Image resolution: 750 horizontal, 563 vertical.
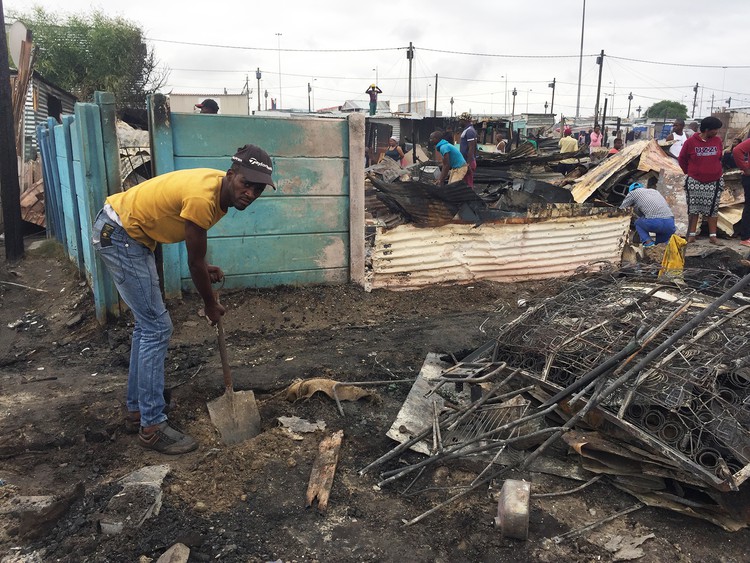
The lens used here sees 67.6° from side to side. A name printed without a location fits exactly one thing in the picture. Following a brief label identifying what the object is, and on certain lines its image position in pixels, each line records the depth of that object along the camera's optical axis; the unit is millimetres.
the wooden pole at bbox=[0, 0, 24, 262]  7988
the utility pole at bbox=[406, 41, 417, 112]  35656
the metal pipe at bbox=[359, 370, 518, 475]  3246
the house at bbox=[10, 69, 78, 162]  13617
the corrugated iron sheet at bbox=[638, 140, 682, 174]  10394
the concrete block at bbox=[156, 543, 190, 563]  2414
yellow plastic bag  6457
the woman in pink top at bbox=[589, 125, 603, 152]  22136
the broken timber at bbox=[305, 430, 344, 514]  2988
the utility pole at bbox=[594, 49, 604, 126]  31647
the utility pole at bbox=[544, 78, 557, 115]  55050
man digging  3148
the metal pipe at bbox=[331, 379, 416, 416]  3976
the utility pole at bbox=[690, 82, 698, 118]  74012
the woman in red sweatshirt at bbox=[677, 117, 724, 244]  8151
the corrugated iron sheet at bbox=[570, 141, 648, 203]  10370
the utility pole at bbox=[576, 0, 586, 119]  36281
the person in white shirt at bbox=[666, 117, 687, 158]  12117
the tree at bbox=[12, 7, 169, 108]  23484
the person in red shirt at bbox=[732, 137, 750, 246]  8438
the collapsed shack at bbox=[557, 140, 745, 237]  10008
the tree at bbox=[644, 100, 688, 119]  71731
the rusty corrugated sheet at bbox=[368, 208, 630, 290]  6723
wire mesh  2947
